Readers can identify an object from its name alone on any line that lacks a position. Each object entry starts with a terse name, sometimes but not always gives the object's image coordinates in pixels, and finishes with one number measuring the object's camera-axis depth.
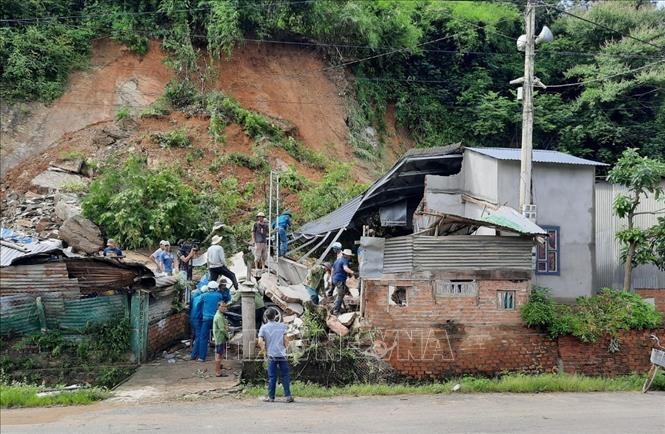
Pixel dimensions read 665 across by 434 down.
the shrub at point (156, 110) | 24.83
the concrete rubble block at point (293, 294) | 13.73
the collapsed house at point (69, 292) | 11.22
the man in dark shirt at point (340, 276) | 13.27
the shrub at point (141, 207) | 18.05
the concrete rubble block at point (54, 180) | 21.25
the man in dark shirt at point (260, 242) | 16.11
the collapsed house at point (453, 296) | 12.37
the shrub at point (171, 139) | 23.69
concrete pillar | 11.73
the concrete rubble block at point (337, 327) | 12.21
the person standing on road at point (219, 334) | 11.50
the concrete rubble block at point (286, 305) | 13.53
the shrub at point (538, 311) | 12.55
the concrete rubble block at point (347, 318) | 12.48
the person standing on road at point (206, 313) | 12.16
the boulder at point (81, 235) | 16.84
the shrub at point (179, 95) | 25.72
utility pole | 13.95
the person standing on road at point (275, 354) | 10.14
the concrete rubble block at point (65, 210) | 18.89
